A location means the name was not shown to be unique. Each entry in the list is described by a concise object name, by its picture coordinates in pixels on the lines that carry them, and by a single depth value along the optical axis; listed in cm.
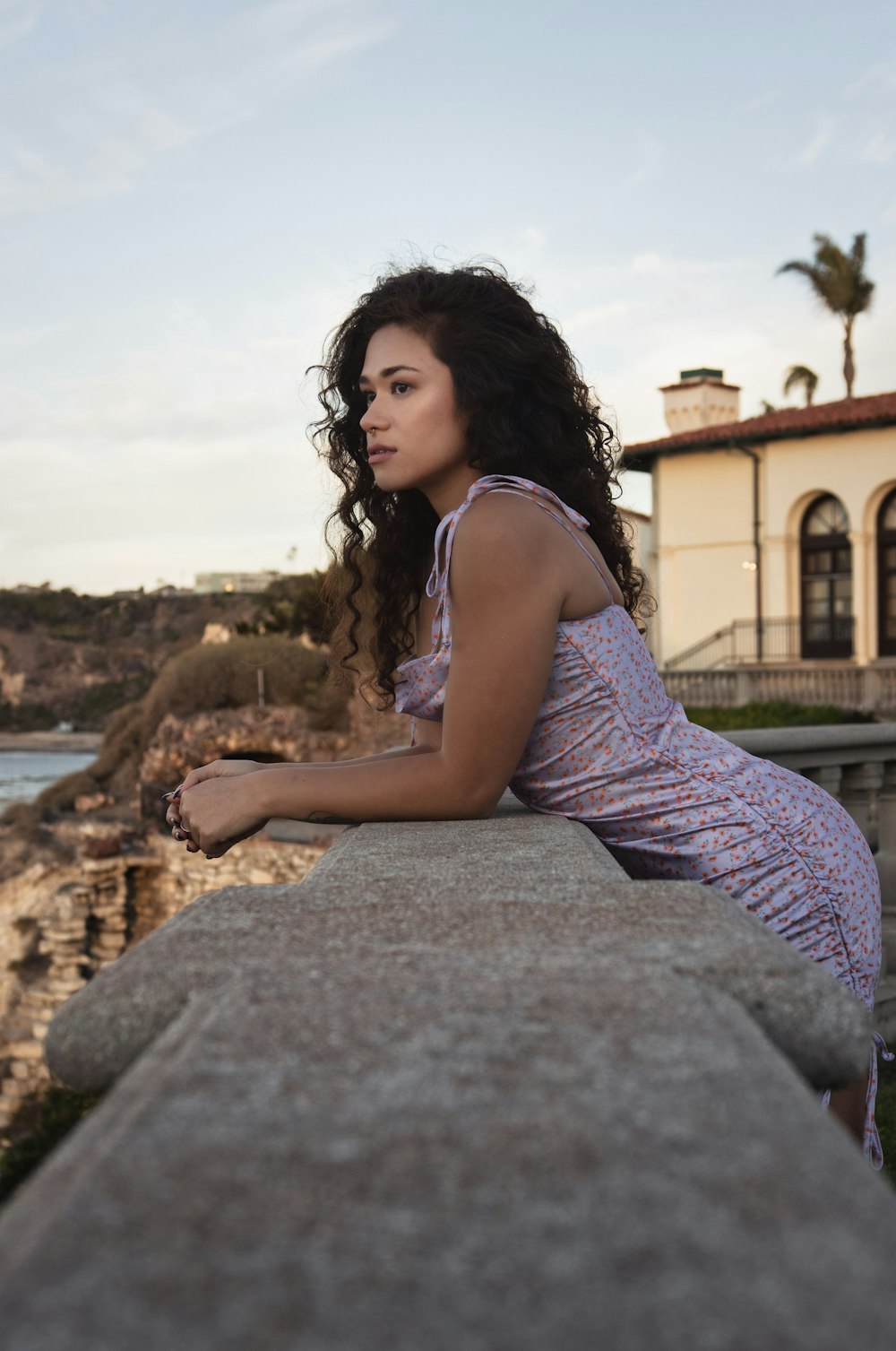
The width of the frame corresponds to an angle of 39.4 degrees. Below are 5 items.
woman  197
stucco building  2748
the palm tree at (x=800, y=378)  4269
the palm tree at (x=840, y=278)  3447
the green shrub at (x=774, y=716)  1981
